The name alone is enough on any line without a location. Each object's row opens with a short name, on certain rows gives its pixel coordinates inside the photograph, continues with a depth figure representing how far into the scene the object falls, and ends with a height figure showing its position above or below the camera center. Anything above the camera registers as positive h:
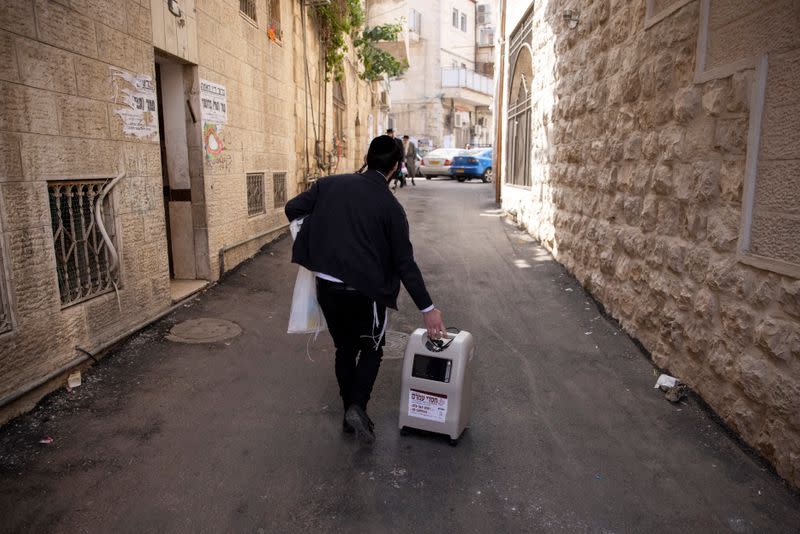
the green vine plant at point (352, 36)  12.92 +3.41
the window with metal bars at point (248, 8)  8.09 +2.18
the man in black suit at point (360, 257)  3.31 -0.53
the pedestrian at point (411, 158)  20.86 +0.20
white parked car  24.88 +0.09
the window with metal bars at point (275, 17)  9.52 +2.37
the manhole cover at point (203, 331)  5.48 -1.60
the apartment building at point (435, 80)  39.94 +5.68
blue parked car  24.36 -0.07
